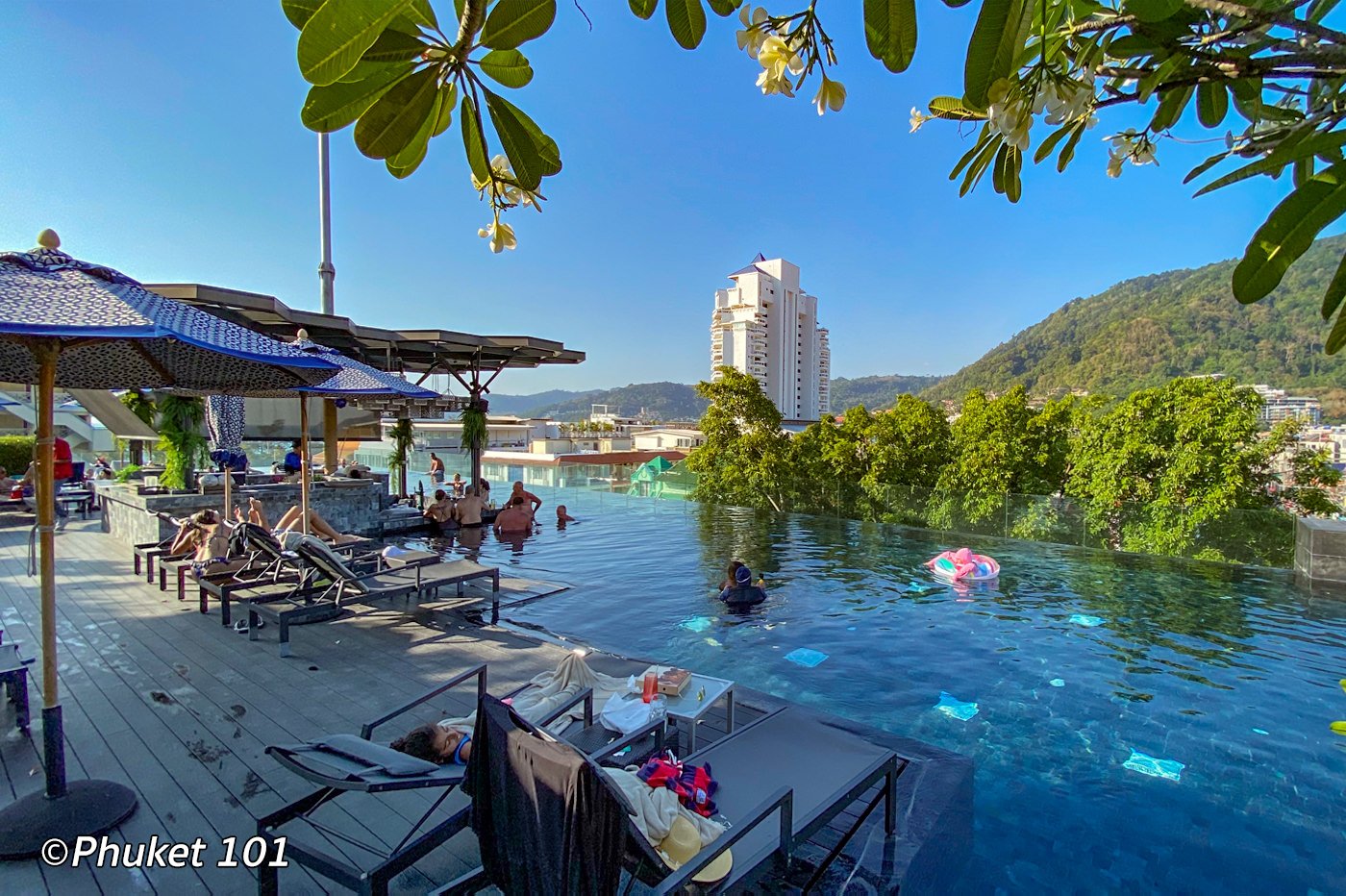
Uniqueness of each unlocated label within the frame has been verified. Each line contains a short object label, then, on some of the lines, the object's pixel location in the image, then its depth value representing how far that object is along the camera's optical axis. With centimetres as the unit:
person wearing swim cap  841
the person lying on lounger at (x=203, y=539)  672
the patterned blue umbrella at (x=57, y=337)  265
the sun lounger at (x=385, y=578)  566
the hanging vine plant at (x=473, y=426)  1470
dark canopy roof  973
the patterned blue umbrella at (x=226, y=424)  970
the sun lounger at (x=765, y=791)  213
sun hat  234
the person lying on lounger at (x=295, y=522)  764
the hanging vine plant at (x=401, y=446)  1495
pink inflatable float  1059
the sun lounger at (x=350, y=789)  219
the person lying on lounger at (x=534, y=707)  320
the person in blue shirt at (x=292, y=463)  1338
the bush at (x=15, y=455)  1600
